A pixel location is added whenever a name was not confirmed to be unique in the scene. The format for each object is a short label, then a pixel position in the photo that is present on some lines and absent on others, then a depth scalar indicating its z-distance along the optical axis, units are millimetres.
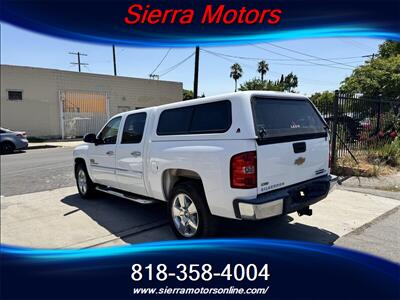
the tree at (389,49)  21984
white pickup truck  3559
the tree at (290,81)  42269
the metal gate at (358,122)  9039
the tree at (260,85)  32281
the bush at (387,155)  9570
